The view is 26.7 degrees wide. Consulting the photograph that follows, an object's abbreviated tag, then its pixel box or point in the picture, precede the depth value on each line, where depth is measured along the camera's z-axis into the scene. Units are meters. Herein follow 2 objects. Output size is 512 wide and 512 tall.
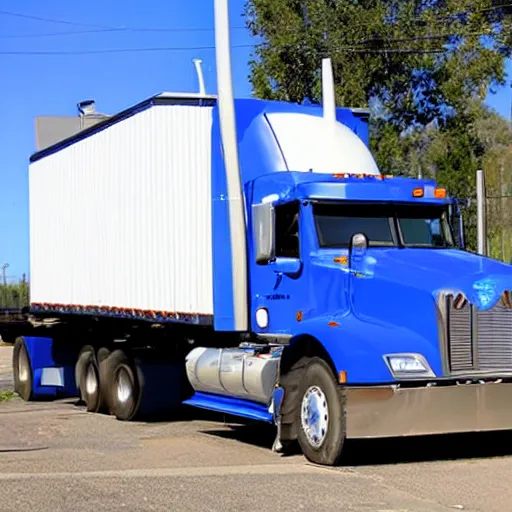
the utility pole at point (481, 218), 17.18
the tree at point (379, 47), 28.77
